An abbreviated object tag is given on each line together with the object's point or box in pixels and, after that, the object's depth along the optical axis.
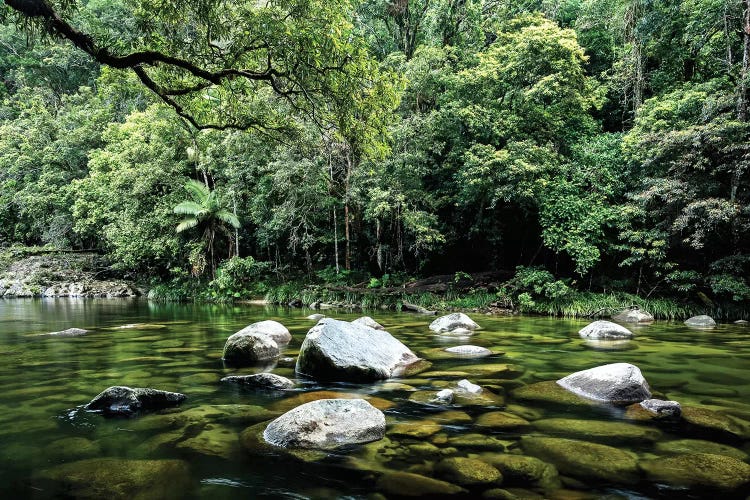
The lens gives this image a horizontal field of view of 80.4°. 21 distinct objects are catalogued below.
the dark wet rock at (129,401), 4.39
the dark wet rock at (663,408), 4.33
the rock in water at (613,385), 4.78
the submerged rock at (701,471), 2.87
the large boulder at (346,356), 5.78
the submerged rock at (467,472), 2.94
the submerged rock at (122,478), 2.75
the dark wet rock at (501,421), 3.99
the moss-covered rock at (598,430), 3.72
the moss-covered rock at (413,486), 2.76
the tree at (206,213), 21.66
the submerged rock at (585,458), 3.04
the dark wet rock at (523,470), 2.92
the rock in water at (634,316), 13.11
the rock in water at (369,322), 9.98
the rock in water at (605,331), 9.65
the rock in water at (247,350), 6.99
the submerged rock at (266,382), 5.31
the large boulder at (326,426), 3.56
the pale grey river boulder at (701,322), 12.01
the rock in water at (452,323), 10.76
